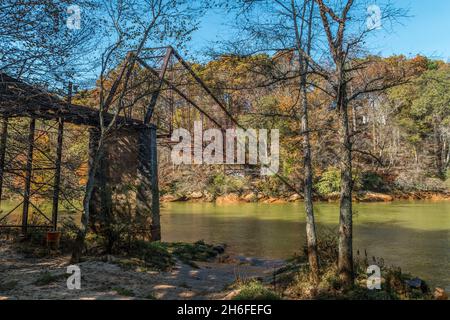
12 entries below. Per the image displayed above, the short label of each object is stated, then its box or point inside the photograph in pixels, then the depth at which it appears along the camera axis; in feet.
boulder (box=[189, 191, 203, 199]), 115.03
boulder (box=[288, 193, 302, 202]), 107.65
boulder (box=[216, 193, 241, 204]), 110.52
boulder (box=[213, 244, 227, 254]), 39.40
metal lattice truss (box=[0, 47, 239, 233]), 21.11
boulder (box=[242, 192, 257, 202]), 110.42
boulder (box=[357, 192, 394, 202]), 107.04
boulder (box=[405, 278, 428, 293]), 20.04
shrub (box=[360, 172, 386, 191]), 111.45
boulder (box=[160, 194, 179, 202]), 112.68
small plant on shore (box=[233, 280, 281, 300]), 17.42
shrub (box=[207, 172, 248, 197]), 114.62
